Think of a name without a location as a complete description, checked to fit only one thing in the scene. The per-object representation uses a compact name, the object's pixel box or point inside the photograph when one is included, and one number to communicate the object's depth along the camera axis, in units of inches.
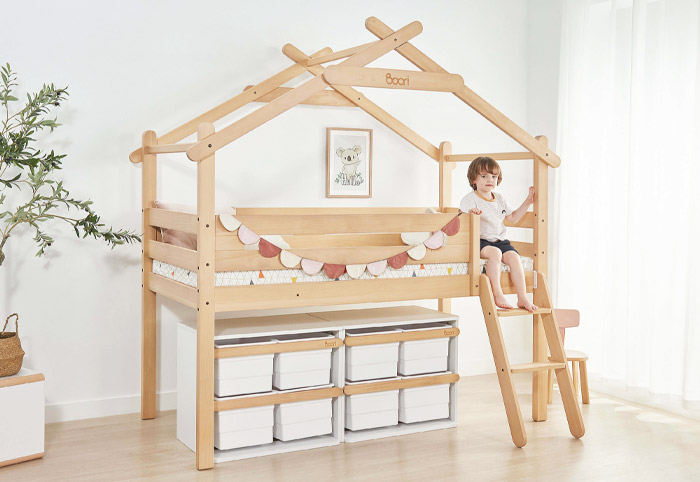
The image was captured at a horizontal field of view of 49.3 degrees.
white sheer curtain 154.2
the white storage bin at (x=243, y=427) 127.1
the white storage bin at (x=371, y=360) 138.7
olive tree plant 130.7
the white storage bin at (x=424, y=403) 144.2
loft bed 122.9
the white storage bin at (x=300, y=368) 132.0
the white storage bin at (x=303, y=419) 132.7
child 145.2
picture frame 173.9
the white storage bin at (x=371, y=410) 139.2
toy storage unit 128.6
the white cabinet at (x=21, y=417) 124.4
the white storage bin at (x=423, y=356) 143.6
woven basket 126.2
